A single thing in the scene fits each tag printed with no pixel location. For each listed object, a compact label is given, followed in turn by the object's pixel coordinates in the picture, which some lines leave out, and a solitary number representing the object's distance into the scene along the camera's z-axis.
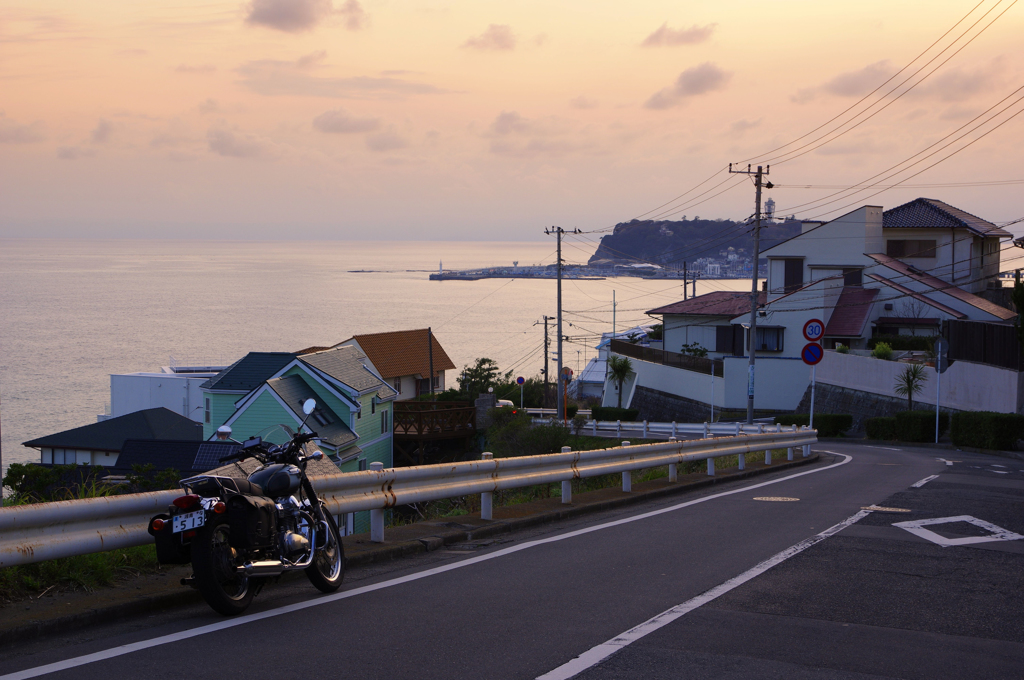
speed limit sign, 22.23
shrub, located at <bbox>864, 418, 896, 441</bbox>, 37.44
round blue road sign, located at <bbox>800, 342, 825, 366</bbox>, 21.94
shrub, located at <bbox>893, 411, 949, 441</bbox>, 35.34
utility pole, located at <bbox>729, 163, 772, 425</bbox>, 42.68
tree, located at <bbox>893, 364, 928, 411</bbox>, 37.62
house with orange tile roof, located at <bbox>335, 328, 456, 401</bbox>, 59.59
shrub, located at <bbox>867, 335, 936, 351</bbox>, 46.03
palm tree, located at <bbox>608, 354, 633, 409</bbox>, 56.03
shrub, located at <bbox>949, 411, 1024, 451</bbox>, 29.44
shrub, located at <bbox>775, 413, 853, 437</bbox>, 40.88
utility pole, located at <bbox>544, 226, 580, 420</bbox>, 49.58
